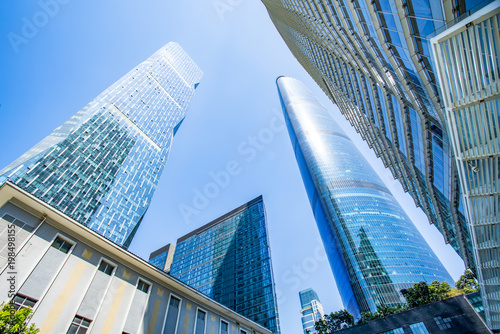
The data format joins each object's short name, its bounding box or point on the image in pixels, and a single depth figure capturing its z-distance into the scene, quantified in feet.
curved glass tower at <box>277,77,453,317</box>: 240.40
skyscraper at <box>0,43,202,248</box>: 193.67
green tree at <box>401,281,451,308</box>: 117.65
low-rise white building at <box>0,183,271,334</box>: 37.35
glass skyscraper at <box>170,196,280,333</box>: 227.61
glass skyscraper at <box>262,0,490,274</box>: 43.34
